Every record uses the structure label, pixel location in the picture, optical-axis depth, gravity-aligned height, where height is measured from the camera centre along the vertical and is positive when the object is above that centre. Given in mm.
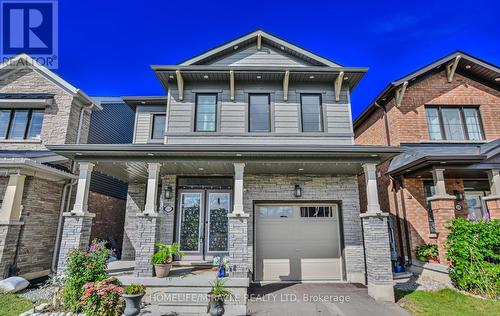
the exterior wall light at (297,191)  8350 +875
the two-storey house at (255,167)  6801 +1504
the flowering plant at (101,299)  4773 -1426
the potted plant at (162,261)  6363 -974
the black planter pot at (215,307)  5297 -1719
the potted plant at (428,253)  8156 -1009
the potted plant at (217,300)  5301 -1587
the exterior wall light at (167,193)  8570 +839
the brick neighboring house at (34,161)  7527 +1830
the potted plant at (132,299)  5105 -1505
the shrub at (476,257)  6215 -891
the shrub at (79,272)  5410 -1092
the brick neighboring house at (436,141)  7621 +2901
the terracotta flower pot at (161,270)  6363 -1181
